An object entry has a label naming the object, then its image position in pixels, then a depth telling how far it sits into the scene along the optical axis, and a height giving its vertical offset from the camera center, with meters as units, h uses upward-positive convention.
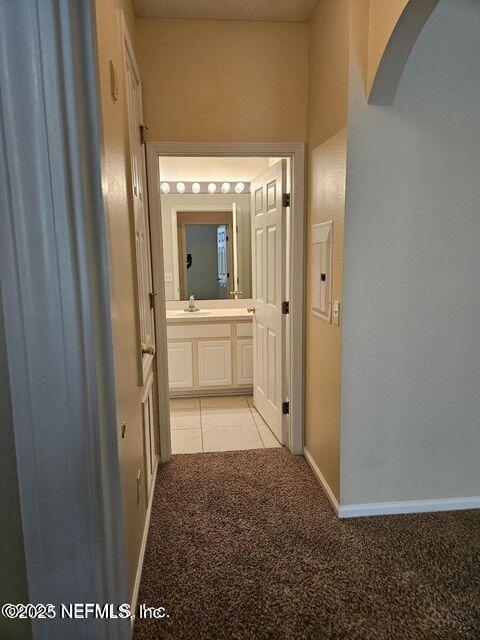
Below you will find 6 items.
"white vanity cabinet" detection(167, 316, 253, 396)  4.10 -0.88
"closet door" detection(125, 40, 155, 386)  2.05 +0.26
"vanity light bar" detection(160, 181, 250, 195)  4.43 +0.85
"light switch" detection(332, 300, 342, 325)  2.17 -0.25
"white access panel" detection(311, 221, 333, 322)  2.30 -0.03
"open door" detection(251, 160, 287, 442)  2.97 -0.20
